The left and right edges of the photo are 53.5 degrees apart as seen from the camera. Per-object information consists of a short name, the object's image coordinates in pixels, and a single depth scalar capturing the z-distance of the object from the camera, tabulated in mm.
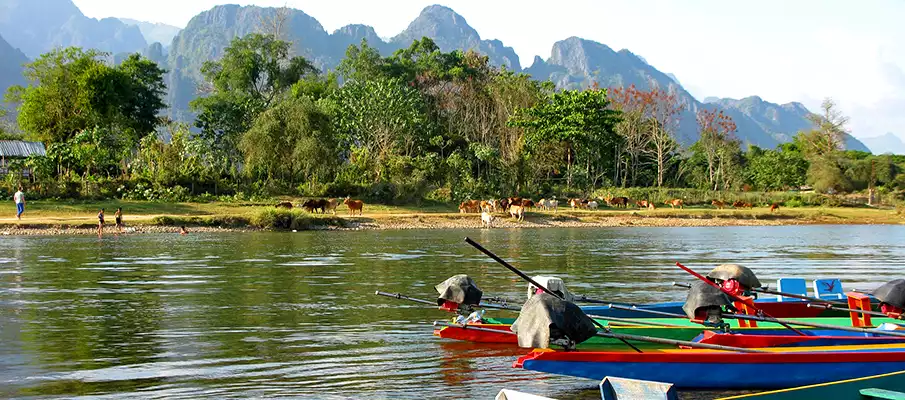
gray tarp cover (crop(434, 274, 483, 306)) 13344
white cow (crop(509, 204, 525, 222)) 47812
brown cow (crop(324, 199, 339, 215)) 46375
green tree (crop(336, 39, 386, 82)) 74062
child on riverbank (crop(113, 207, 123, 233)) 38344
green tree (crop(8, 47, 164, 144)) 56406
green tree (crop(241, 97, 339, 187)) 51500
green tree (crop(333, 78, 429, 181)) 58594
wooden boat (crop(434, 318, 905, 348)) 12289
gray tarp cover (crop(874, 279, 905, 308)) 12617
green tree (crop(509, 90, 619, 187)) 58625
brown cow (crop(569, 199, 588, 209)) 53938
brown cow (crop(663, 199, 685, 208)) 57500
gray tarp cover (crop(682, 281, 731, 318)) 11469
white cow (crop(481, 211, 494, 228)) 45219
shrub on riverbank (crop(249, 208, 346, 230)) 41938
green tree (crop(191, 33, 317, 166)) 68438
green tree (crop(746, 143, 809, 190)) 72500
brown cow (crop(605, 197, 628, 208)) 56462
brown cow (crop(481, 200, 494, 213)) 48250
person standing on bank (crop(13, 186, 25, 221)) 38125
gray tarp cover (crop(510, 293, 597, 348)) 9438
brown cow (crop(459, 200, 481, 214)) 49000
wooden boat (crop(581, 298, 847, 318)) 14367
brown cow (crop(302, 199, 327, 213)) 46156
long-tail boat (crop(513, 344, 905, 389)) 10266
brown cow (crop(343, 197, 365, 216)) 46312
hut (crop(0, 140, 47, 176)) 50469
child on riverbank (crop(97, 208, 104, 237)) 36891
